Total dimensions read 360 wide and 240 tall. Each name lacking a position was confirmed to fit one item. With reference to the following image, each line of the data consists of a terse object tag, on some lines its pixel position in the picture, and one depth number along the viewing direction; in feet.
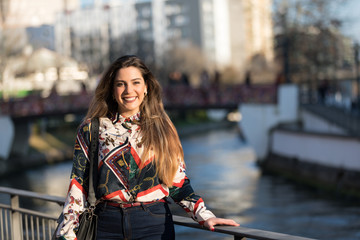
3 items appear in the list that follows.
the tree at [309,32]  154.10
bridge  128.16
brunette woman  12.16
